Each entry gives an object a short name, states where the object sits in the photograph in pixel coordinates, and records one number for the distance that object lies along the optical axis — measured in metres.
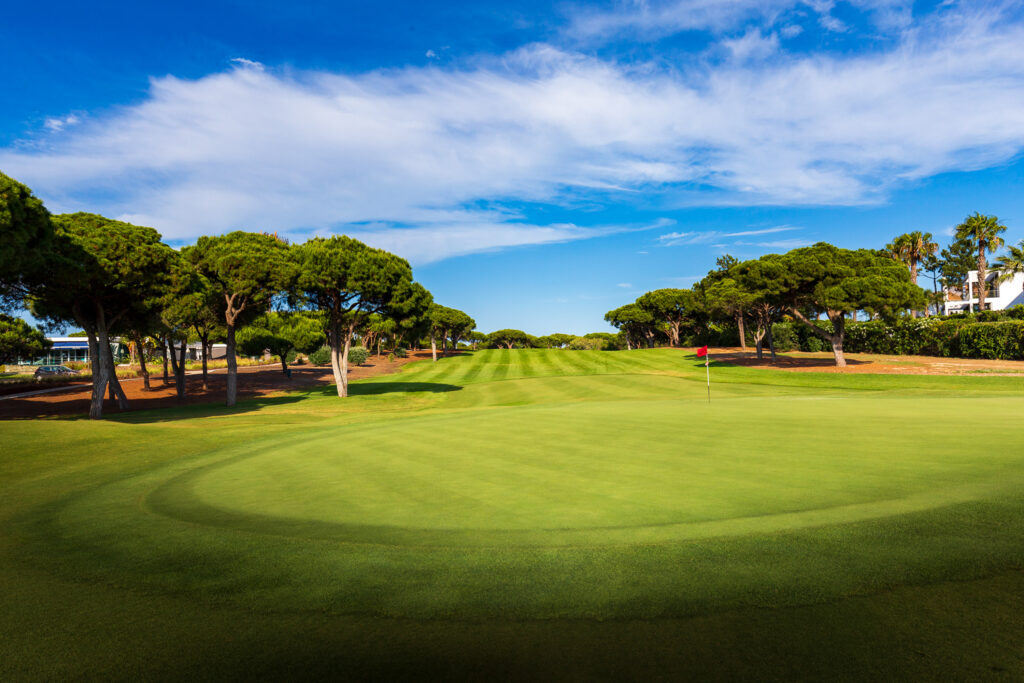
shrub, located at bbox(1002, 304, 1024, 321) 42.21
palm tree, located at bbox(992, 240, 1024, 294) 54.14
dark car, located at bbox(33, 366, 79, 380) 49.67
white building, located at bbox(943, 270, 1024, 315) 82.84
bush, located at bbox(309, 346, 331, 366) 61.41
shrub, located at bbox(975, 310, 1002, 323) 45.98
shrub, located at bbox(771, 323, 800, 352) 55.78
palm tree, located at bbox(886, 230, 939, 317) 70.81
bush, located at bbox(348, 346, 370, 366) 59.22
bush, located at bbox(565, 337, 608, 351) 113.44
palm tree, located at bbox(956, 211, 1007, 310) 61.28
